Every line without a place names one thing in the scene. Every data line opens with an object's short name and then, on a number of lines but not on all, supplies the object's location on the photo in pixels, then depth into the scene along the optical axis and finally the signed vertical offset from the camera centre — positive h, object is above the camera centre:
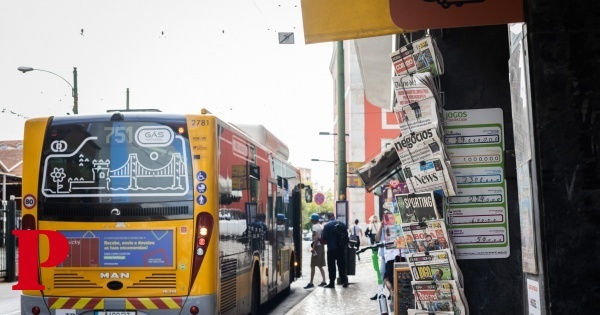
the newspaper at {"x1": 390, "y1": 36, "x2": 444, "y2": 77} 6.26 +1.28
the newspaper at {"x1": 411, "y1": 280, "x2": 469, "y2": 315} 6.16 -0.54
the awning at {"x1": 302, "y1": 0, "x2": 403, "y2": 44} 6.77 +1.70
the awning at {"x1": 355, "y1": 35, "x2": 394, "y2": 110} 12.12 +2.70
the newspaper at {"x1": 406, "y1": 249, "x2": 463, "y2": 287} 6.18 -0.30
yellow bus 9.52 +0.25
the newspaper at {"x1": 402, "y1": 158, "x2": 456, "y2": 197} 6.14 +0.36
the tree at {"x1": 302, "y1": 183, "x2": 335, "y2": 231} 128.50 +3.11
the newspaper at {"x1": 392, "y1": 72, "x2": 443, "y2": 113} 6.16 +1.02
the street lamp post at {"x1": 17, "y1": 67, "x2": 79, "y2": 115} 41.94 +6.99
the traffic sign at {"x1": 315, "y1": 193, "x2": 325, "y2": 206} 30.24 +1.06
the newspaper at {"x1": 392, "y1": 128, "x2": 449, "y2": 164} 6.10 +0.59
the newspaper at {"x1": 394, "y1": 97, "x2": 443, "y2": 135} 6.14 +0.82
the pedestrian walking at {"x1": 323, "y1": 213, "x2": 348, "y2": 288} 19.33 -0.53
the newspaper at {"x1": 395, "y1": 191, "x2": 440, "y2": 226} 6.19 +0.13
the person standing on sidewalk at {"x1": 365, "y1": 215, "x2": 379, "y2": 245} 27.83 -0.01
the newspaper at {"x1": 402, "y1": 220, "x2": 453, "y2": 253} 6.19 -0.08
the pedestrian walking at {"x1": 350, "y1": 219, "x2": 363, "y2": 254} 34.41 -0.17
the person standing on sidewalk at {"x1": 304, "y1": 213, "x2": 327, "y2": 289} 20.31 -0.63
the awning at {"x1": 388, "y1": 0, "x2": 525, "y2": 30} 4.32 +1.13
